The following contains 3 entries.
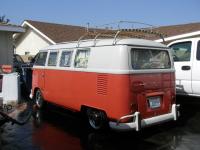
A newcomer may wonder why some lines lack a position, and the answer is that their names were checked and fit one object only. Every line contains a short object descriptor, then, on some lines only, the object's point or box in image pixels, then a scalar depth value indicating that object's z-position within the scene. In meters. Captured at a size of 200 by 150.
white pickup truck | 6.03
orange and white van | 4.45
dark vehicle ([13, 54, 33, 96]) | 8.82
